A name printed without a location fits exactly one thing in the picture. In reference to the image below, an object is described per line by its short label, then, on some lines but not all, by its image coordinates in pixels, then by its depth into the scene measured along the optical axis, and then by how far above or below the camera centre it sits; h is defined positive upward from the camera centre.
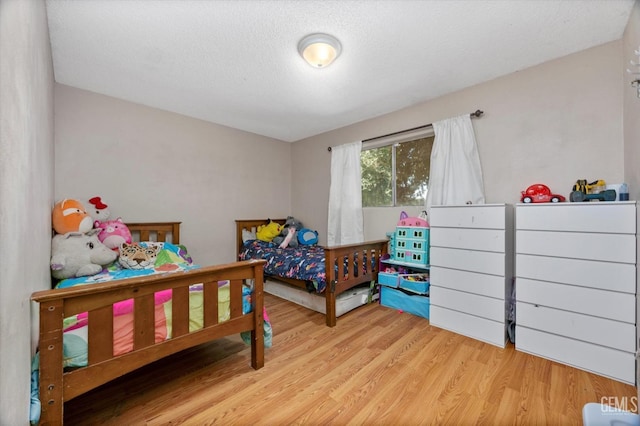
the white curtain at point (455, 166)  2.41 +0.47
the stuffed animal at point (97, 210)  2.41 +0.03
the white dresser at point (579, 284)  1.52 -0.47
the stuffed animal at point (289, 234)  3.41 -0.29
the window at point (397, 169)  2.86 +0.54
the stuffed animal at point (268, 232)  3.57 -0.26
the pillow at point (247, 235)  3.61 -0.32
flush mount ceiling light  1.73 +1.18
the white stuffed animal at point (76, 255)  1.82 -0.32
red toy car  1.88 +0.14
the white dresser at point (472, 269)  1.95 -0.46
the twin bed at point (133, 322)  1.00 -0.55
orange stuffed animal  1.98 -0.03
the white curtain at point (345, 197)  3.35 +0.22
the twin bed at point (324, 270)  2.30 -0.58
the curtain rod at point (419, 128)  2.38 +0.94
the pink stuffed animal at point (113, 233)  2.25 -0.18
